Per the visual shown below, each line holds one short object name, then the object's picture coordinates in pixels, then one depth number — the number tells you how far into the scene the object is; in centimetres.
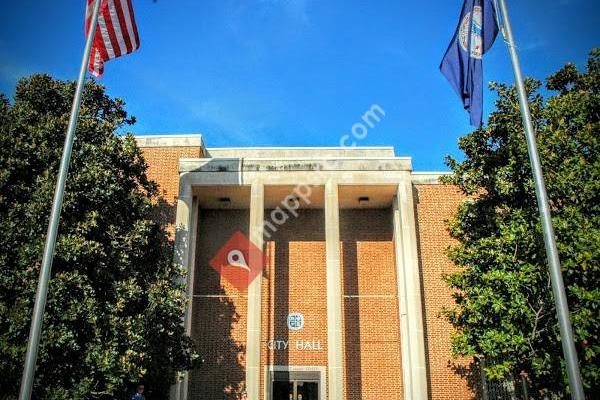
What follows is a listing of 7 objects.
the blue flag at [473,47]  1034
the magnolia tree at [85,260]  1218
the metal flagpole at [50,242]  855
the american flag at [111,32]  1112
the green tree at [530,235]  1138
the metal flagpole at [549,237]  789
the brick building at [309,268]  1931
